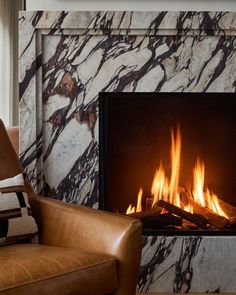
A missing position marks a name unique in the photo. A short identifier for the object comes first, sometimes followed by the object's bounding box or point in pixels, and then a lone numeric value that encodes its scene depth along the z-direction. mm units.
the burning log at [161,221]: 2533
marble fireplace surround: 2447
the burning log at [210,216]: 2533
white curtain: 3598
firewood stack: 2531
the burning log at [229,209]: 2588
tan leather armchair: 1610
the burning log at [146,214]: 2535
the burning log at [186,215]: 2529
